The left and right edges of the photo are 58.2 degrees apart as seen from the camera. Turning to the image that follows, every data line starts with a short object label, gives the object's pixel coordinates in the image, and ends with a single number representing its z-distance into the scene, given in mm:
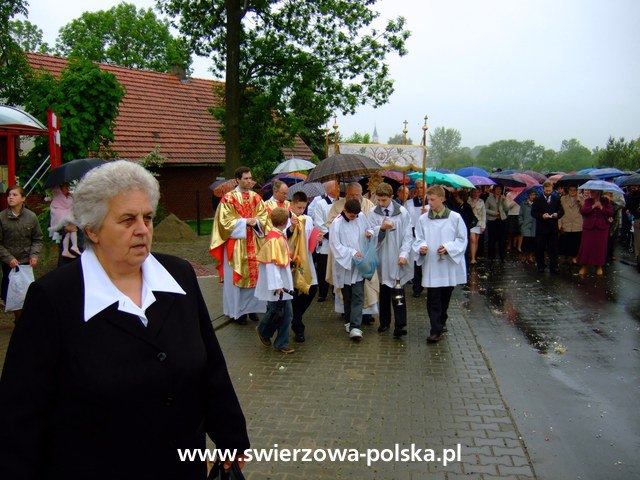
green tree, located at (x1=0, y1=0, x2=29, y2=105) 10344
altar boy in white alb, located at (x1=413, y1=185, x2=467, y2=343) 7449
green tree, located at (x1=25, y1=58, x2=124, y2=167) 10906
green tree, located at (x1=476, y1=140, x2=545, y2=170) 118238
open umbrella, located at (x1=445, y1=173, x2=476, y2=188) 13091
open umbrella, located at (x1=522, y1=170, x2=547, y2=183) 22477
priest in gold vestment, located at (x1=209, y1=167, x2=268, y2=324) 8414
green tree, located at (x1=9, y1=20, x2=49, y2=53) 40900
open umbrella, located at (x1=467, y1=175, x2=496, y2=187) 14312
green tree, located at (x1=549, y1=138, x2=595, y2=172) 84600
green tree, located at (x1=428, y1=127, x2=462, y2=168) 167550
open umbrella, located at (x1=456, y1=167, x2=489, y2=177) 15523
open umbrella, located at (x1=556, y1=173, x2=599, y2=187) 14711
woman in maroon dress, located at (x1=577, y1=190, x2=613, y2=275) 12453
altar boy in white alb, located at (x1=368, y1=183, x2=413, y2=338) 7738
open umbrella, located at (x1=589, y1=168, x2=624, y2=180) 17703
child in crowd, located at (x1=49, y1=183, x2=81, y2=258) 7066
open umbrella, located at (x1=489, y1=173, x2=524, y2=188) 15641
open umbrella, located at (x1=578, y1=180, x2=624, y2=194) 12031
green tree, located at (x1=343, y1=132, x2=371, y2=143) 54041
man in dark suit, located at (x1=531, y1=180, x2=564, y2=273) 13266
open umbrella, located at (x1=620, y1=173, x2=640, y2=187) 13301
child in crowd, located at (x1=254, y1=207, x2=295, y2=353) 6855
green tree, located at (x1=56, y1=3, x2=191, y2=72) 42219
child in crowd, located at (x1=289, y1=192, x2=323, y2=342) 7504
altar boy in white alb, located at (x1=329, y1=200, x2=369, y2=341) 7594
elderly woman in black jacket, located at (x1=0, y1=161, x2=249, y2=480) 2021
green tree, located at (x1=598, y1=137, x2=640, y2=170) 42438
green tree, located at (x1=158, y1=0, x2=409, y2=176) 16891
